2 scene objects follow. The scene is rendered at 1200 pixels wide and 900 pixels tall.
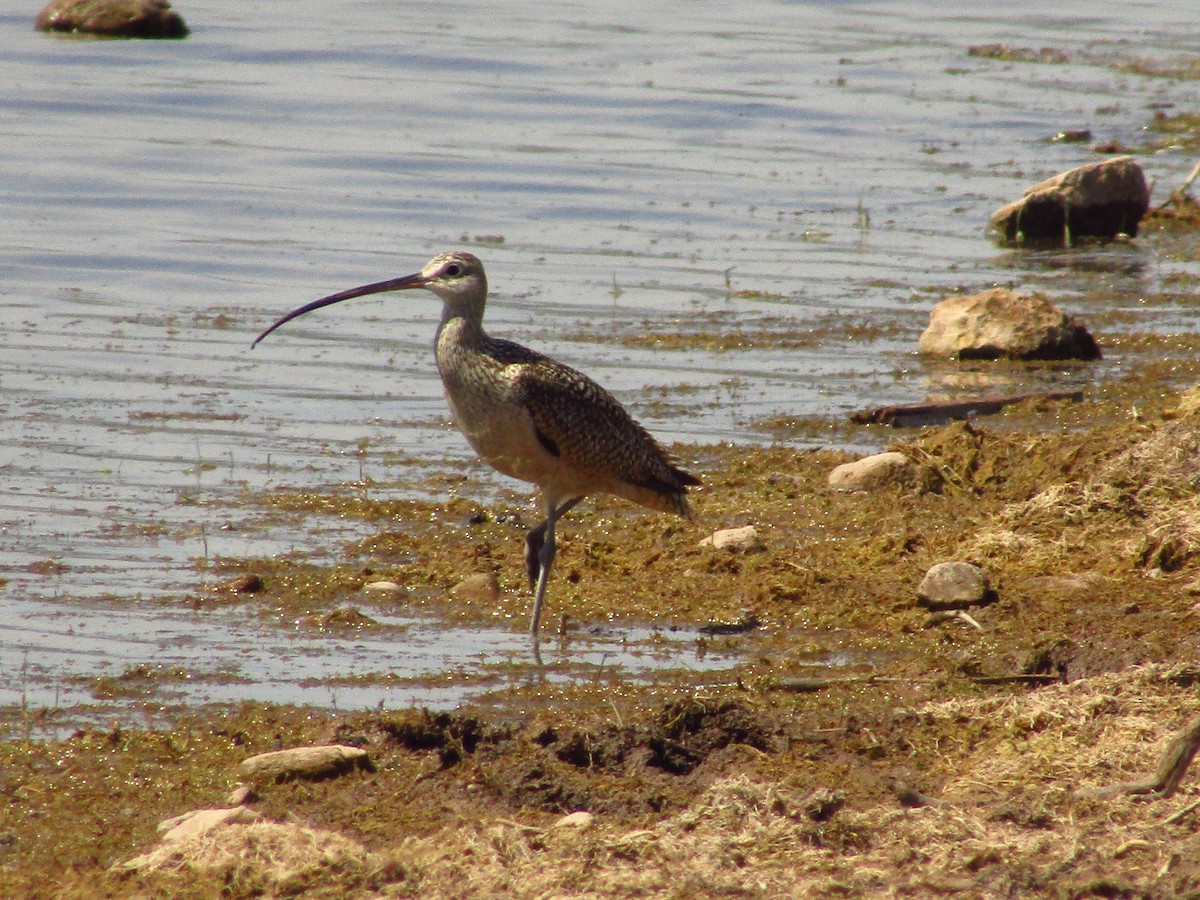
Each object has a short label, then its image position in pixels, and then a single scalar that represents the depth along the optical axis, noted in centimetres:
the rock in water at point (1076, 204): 3278
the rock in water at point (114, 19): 5116
